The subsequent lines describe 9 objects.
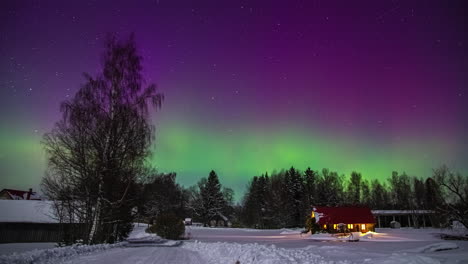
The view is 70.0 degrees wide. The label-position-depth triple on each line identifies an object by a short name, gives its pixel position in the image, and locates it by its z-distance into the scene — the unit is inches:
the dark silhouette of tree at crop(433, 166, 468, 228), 1626.5
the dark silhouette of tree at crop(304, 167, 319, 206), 3174.2
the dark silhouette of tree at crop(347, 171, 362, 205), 3916.8
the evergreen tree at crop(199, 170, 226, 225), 3294.8
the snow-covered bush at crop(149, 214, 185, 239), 1542.4
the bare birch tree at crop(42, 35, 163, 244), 753.6
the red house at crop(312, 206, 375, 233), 1924.1
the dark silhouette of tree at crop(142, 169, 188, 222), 3329.2
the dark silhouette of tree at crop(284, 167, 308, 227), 3009.4
